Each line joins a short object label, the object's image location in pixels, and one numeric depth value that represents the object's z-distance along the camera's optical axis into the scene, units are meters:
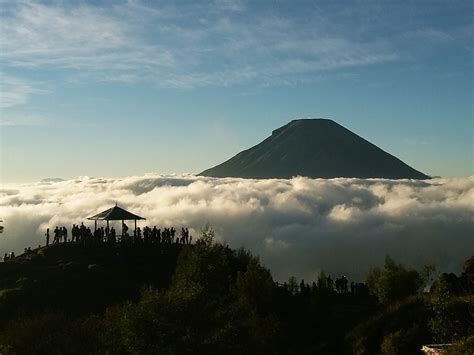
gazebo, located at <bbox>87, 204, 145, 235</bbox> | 66.19
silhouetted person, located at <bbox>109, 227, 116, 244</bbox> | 67.81
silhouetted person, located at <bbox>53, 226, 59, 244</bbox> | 71.94
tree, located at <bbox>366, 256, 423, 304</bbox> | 69.69
